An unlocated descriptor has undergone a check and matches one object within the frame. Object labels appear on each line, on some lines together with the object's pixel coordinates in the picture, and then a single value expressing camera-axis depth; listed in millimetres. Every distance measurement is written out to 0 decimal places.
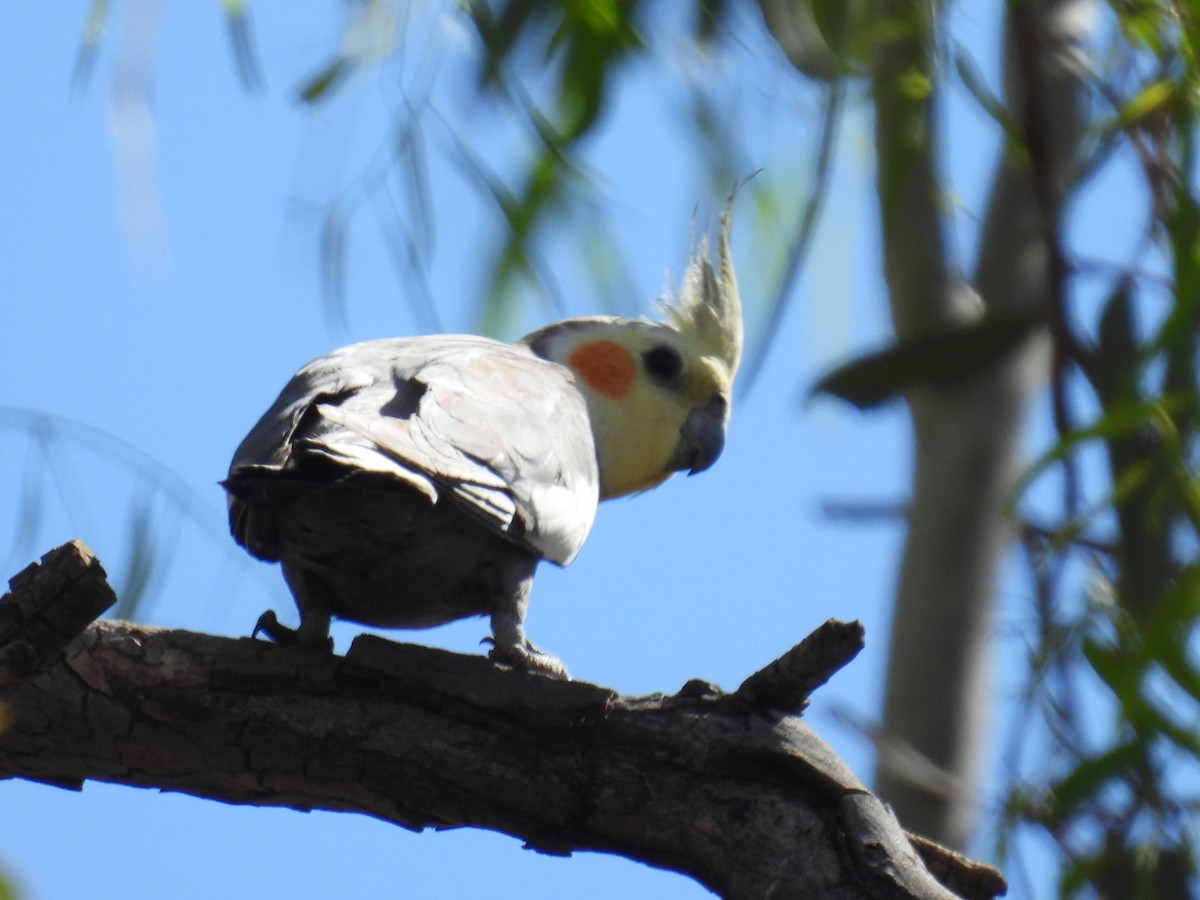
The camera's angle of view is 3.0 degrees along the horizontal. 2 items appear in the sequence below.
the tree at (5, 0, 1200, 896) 4731
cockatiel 4730
